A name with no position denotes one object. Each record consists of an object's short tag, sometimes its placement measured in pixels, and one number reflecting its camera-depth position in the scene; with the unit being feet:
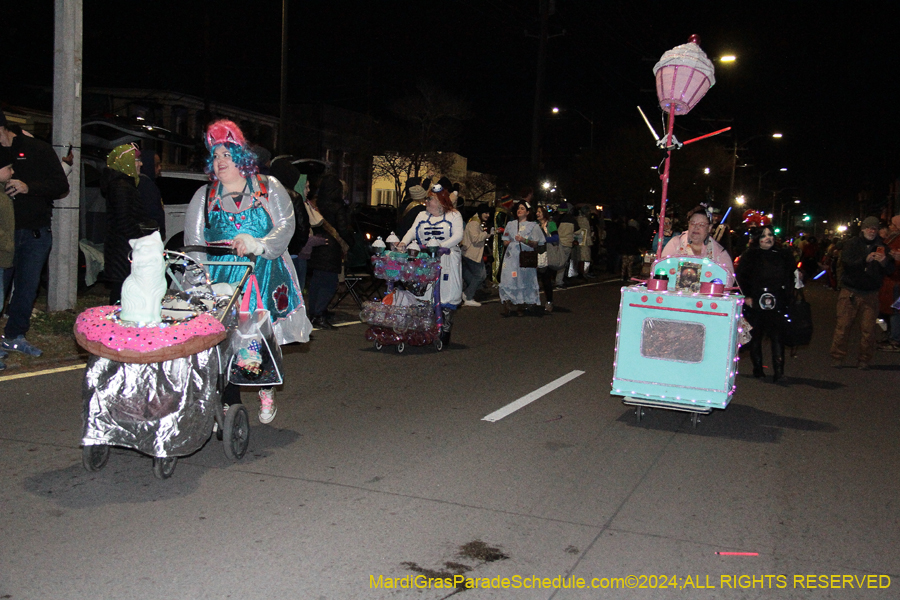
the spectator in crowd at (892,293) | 37.65
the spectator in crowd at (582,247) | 78.79
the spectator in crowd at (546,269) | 50.96
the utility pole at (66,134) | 32.83
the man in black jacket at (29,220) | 26.25
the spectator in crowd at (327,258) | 38.50
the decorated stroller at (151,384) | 15.14
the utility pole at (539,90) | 85.25
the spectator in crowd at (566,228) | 63.36
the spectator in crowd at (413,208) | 37.06
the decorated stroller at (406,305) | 32.45
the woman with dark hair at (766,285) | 29.91
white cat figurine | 15.49
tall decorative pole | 27.73
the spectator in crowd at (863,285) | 34.17
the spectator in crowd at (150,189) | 30.04
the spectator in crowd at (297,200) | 21.42
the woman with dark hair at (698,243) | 26.76
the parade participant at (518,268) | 47.60
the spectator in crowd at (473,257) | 52.44
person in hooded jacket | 26.25
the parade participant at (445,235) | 33.78
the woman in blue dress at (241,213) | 19.25
